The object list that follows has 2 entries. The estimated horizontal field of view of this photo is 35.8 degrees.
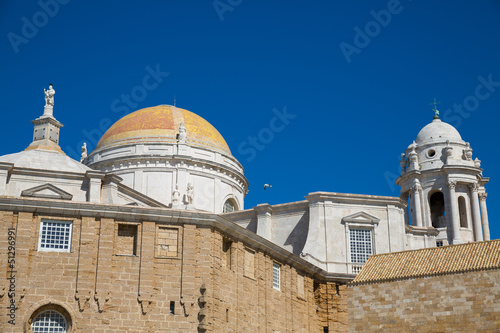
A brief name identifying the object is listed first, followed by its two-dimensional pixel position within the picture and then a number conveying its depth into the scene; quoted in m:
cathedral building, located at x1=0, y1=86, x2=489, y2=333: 32.44
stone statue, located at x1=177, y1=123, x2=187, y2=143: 64.44
